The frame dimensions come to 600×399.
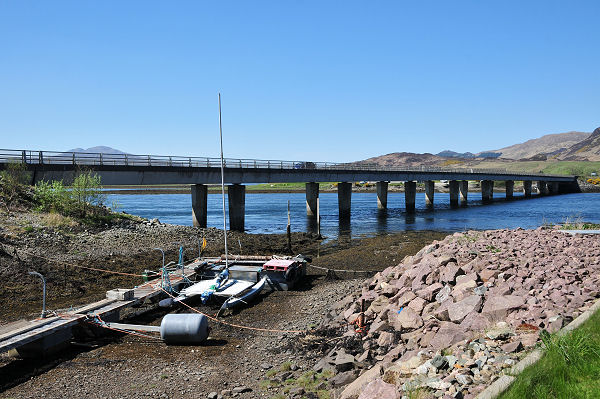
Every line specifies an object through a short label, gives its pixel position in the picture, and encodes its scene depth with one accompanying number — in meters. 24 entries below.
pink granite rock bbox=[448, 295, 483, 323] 11.05
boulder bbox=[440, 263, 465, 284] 13.96
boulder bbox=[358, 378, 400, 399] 7.46
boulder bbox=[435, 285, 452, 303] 12.99
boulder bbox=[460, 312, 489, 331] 10.02
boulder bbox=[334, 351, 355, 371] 10.77
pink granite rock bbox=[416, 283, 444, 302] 13.43
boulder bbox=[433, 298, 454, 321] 11.62
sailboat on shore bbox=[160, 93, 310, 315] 19.92
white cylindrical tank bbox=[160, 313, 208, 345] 14.37
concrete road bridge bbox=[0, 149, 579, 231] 38.66
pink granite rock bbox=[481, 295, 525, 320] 10.35
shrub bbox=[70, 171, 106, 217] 37.38
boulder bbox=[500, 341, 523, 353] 8.17
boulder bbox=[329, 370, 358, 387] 9.91
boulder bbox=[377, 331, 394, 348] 11.41
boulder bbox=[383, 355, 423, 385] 8.18
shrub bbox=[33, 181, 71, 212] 36.66
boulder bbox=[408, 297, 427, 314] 13.00
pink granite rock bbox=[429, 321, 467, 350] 9.67
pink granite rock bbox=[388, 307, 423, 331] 12.02
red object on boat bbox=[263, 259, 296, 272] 22.78
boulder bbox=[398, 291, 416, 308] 13.90
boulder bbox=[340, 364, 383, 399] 8.62
